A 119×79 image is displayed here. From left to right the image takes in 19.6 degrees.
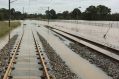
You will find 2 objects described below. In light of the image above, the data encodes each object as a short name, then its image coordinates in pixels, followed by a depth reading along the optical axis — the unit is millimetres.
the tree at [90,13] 158062
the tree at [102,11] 155000
